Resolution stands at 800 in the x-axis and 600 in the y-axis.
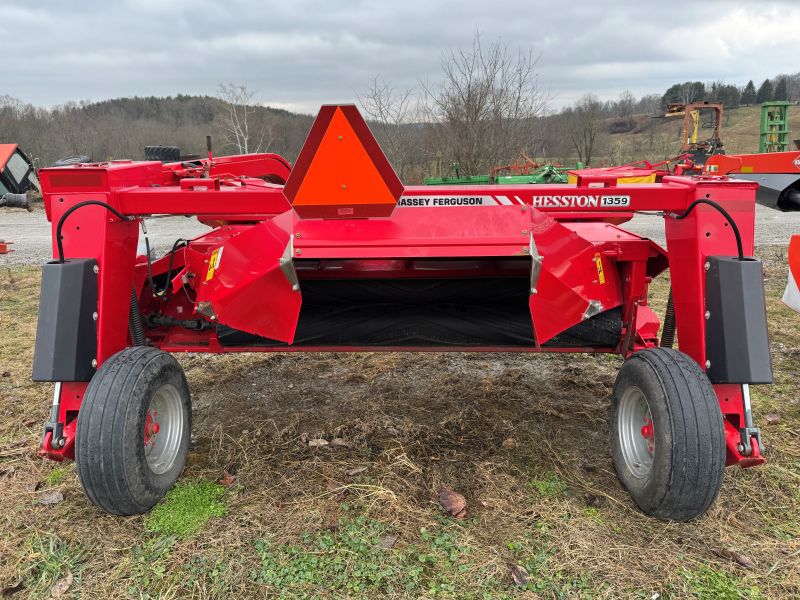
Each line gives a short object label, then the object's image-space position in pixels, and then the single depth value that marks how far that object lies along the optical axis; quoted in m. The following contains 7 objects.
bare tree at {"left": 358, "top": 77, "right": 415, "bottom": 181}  17.14
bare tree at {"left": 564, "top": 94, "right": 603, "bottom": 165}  35.09
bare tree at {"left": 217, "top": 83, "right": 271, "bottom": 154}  22.25
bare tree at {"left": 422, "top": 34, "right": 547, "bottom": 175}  15.55
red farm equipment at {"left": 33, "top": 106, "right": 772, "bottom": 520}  2.48
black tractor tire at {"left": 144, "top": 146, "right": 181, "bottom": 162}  4.46
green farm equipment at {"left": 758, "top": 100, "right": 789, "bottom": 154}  12.70
